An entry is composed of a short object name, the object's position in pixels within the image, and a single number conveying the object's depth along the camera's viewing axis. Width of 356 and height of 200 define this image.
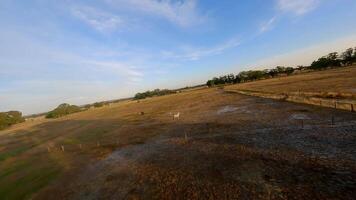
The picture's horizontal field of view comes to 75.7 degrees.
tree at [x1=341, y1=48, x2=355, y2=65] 135.62
